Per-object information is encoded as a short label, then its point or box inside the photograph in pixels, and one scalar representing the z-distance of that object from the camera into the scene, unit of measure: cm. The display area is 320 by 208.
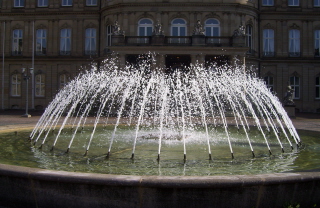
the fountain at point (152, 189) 539
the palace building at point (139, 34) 3762
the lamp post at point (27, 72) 2902
